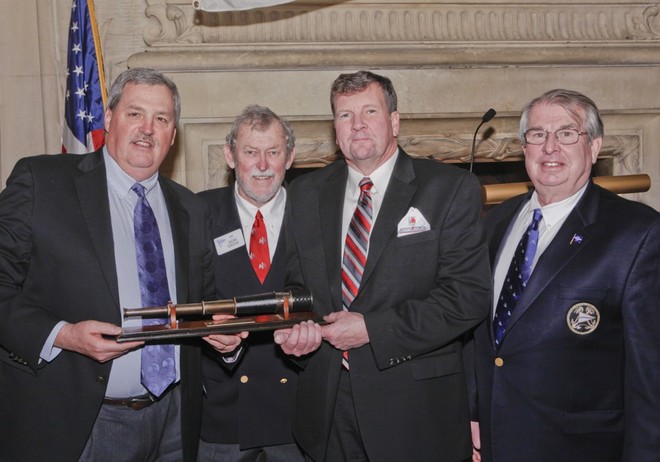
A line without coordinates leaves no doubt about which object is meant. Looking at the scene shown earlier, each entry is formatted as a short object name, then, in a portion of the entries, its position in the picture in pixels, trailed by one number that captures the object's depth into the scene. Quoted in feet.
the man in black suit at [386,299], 9.80
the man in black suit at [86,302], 9.16
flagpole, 14.70
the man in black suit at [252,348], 11.78
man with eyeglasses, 9.27
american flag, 14.64
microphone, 14.01
